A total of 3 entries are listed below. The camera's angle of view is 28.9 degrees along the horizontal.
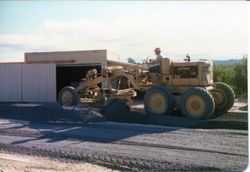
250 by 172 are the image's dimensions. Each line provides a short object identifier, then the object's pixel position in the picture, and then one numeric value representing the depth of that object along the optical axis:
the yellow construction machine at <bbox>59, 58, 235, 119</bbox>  15.65
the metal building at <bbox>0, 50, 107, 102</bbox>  24.27
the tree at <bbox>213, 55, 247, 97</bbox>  22.41
